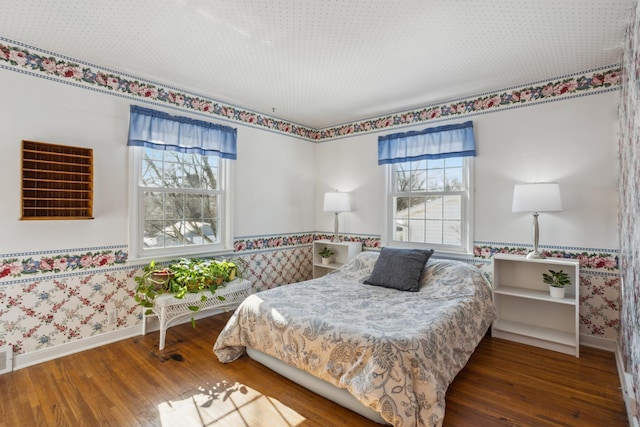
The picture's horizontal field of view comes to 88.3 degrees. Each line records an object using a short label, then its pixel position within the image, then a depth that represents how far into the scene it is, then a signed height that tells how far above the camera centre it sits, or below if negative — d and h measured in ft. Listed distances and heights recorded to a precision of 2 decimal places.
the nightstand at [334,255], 14.67 -1.97
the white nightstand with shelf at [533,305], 9.46 -2.91
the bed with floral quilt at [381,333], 5.95 -2.67
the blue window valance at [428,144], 11.82 +2.66
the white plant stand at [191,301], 9.53 -2.83
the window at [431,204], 12.16 +0.36
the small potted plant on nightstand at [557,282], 9.53 -2.00
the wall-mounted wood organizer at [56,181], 8.42 +0.75
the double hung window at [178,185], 10.52 +0.93
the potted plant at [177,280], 9.86 -2.12
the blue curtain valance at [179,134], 10.37 +2.66
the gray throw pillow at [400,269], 10.35 -1.83
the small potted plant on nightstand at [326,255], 15.05 -1.96
